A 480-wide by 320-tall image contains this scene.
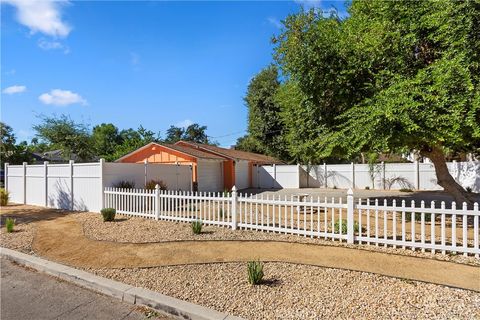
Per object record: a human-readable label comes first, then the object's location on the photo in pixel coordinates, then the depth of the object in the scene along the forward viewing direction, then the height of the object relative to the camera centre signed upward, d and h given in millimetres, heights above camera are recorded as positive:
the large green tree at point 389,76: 7242 +2239
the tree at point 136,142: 28866 +2230
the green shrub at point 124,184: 12242 -747
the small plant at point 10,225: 8617 -1580
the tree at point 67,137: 28688 +2575
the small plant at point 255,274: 4652 -1592
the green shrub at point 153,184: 14234 -879
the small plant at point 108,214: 9789 -1469
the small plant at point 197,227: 7805 -1524
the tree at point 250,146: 33984 +2134
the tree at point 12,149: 28747 +1641
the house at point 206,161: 19078 +204
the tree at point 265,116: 30828 +4586
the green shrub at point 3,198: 14305 -1384
